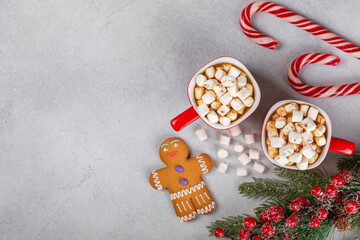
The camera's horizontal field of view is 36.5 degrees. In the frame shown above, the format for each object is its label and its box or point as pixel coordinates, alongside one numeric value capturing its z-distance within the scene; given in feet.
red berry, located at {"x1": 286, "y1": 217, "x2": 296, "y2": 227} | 2.11
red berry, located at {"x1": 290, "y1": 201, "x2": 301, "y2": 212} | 2.14
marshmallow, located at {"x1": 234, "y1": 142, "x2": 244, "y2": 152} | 2.51
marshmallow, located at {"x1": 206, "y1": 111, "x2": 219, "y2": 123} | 2.31
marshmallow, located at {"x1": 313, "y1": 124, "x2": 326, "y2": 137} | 2.25
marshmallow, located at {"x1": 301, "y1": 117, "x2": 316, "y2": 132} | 2.26
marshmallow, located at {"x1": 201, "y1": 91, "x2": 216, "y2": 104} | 2.31
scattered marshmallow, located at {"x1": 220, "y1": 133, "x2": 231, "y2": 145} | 2.50
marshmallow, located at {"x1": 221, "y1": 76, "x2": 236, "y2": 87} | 2.29
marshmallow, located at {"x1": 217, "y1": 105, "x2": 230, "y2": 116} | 2.31
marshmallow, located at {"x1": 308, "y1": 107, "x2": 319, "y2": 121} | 2.28
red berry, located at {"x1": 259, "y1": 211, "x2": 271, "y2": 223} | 2.23
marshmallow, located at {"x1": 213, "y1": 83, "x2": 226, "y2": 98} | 2.30
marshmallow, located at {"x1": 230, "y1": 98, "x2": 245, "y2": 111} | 2.30
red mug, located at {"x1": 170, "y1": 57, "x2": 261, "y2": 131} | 2.32
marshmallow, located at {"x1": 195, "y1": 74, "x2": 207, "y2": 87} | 2.33
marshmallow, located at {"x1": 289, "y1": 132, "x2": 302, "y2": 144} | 2.25
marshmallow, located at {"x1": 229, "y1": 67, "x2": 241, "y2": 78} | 2.31
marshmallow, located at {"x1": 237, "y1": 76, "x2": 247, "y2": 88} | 2.31
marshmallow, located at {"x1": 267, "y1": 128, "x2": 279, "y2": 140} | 2.30
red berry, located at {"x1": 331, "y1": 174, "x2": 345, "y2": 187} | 2.12
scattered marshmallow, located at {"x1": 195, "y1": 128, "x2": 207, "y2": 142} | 2.52
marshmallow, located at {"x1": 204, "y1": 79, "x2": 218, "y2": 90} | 2.31
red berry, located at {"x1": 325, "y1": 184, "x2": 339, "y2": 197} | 2.11
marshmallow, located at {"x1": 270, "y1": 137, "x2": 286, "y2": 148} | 2.26
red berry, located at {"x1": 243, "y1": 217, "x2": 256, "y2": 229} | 2.22
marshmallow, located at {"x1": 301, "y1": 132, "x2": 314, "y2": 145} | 2.27
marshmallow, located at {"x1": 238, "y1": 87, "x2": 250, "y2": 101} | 2.29
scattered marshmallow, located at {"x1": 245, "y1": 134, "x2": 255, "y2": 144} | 2.50
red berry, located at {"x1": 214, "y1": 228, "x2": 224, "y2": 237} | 2.31
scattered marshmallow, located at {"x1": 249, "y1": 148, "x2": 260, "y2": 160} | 2.49
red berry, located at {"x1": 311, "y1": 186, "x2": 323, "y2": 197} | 2.13
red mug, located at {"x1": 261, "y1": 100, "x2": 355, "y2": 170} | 2.24
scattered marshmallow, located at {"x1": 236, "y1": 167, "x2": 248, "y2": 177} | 2.52
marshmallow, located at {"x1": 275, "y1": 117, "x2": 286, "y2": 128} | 2.29
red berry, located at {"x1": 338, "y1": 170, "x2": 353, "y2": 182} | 2.15
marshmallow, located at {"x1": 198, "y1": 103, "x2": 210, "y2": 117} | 2.31
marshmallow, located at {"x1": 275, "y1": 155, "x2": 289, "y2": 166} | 2.26
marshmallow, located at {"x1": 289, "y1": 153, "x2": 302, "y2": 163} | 2.25
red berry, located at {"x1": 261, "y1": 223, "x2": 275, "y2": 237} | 2.16
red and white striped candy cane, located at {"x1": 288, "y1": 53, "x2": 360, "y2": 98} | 2.41
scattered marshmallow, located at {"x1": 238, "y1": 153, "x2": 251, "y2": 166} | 2.51
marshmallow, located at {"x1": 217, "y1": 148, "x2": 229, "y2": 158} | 2.52
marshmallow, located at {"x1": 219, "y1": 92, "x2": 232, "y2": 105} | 2.30
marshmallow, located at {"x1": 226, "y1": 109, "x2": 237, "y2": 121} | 2.31
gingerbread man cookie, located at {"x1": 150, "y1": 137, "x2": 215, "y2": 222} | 2.53
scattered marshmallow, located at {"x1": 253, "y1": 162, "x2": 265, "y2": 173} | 2.50
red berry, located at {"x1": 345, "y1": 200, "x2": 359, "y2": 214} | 2.09
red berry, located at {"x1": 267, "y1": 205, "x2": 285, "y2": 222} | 2.17
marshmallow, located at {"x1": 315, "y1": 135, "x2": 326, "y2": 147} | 2.26
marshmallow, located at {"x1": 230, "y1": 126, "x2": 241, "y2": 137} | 2.51
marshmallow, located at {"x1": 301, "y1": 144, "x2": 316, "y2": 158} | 2.24
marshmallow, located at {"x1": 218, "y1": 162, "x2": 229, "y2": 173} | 2.52
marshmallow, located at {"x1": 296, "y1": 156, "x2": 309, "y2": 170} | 2.26
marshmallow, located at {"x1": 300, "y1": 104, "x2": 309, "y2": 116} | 2.29
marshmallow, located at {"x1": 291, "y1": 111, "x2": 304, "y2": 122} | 2.26
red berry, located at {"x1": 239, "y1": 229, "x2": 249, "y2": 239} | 2.23
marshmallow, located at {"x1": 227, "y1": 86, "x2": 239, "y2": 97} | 2.29
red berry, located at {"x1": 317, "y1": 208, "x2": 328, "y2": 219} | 2.11
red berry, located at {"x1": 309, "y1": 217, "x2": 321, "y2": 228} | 2.11
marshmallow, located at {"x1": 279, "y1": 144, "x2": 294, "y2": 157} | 2.25
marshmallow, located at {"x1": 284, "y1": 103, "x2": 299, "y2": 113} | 2.31
